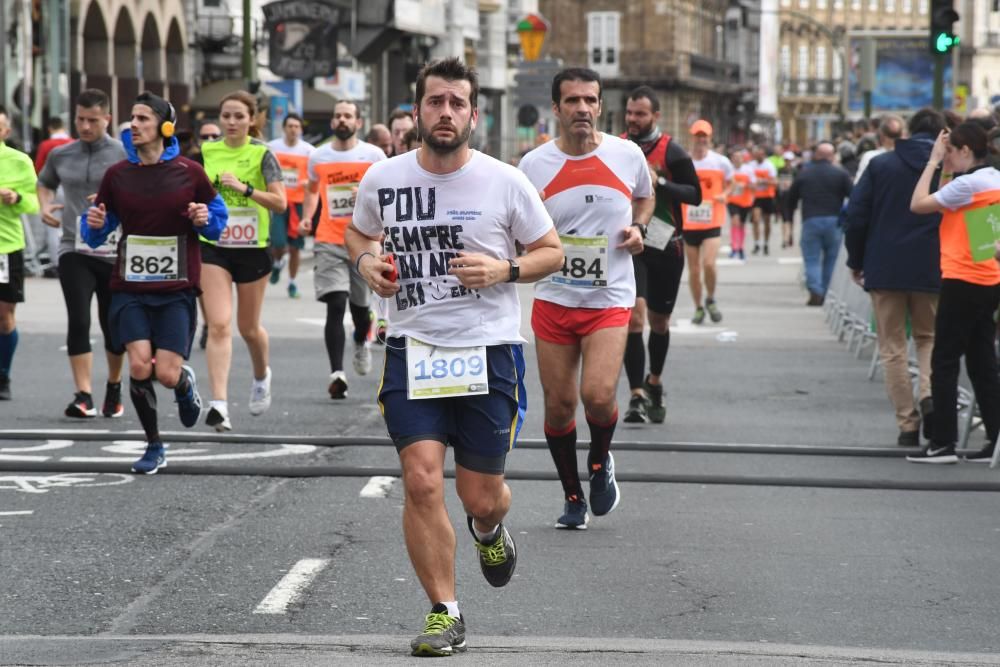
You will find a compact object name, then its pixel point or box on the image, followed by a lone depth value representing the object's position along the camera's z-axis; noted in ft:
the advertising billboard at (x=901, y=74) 247.29
